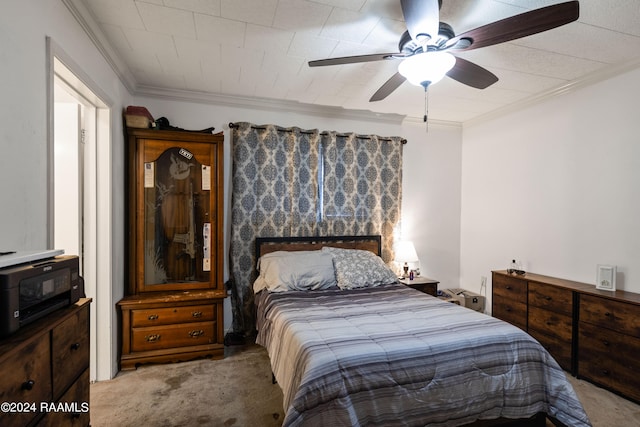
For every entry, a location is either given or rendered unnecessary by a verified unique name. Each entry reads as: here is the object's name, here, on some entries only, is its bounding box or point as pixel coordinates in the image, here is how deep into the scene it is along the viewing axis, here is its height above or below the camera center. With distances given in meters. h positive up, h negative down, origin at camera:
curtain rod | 3.39 +0.89
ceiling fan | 1.46 +0.93
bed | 1.50 -0.85
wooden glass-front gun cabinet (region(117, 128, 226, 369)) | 2.73 -0.39
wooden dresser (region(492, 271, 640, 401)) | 2.27 -0.96
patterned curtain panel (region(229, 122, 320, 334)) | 3.38 +0.17
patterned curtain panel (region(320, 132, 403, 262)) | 3.73 +0.29
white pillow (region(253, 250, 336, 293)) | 2.85 -0.61
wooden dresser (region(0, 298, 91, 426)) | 0.83 -0.52
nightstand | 3.47 -0.85
